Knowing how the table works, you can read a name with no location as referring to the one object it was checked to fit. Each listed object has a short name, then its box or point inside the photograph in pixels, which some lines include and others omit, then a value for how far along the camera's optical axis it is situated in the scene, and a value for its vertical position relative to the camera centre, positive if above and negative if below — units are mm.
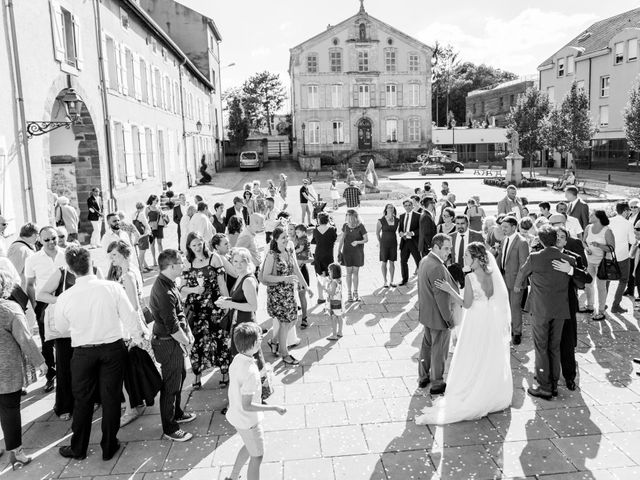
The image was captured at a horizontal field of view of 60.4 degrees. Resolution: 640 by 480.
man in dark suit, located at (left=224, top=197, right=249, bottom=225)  11823 -1059
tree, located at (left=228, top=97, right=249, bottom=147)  57438 +3567
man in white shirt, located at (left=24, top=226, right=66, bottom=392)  6480 -1136
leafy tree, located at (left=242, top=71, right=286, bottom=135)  66062 +7919
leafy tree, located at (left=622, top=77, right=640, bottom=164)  27984 +1557
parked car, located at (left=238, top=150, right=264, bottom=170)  44812 +189
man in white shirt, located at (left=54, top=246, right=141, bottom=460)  4816 -1514
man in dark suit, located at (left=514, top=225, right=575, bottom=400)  5969 -1683
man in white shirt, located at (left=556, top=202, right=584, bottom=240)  9384 -1262
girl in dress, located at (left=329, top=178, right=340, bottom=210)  22562 -1562
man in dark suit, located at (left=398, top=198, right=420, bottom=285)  10555 -1426
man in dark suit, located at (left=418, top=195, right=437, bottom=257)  10234 -1372
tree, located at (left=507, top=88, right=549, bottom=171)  34375 +2193
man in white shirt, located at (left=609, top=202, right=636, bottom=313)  8852 -1571
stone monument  30609 -595
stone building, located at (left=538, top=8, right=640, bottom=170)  39062 +5793
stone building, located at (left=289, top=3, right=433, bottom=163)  47188 +5845
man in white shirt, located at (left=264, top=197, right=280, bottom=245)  12086 -1239
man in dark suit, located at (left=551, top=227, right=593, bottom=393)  6020 -1997
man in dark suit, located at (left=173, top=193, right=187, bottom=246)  13367 -1084
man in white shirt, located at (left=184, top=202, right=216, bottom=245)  10594 -1145
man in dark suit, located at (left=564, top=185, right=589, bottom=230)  10570 -1056
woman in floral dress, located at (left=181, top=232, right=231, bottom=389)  6219 -1593
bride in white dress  5570 -1968
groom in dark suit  6004 -1674
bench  26472 -1859
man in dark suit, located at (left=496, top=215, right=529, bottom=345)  7516 -1458
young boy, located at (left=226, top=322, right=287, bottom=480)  4293 -1854
